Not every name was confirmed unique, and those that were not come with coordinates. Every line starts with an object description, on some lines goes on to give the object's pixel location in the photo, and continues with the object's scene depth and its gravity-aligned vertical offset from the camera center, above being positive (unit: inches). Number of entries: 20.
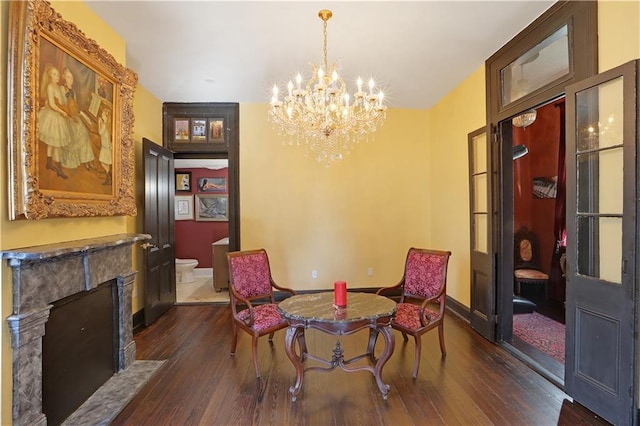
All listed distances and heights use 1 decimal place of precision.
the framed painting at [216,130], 185.8 +49.7
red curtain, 168.6 -11.2
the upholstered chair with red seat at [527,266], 174.4 -33.3
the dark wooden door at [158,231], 147.5 -9.9
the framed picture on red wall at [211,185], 272.5 +23.6
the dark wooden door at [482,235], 130.4 -11.2
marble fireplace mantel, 67.9 -20.2
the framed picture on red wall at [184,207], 268.7 +3.9
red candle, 95.8 -26.6
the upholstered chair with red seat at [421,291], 104.0 -31.5
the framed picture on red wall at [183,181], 270.4 +27.1
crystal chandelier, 101.7 +37.1
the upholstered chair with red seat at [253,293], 107.0 -33.0
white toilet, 231.8 -45.1
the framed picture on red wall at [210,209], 270.2 +2.1
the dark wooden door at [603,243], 74.9 -9.1
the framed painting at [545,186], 175.8 +14.1
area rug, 121.2 -55.2
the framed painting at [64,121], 68.4 +25.0
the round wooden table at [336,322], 86.6 -32.1
